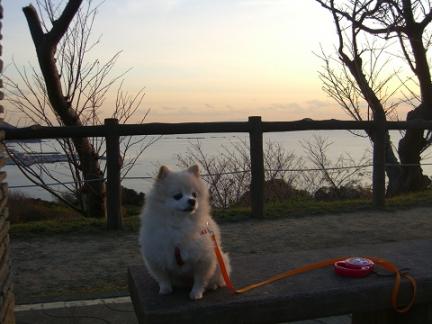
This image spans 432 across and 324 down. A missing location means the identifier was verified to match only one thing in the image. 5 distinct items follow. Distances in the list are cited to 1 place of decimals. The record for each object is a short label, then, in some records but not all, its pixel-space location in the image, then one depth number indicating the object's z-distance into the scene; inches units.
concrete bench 97.3
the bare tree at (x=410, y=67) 415.5
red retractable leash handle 106.0
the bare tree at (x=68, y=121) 303.1
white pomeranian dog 96.0
